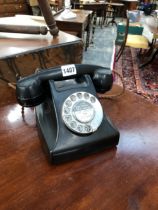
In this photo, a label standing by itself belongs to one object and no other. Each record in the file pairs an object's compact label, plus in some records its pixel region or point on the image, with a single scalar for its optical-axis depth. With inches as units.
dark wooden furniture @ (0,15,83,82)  21.3
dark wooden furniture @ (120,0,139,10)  222.3
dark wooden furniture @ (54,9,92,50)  64.3
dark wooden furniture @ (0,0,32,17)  104.8
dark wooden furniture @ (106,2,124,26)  203.6
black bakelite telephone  13.8
